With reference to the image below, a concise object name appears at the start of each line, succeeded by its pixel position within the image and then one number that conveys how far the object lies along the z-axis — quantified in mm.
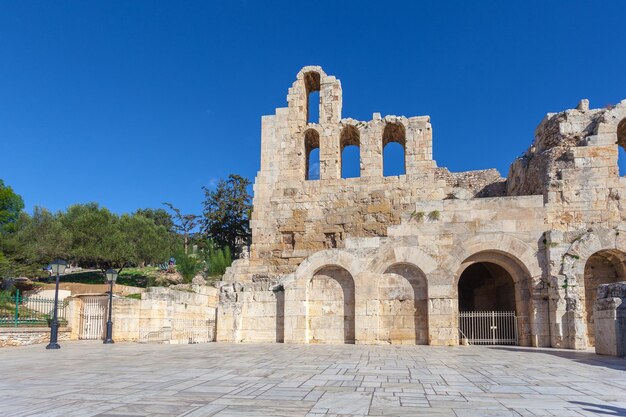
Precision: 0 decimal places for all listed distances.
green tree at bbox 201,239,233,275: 27203
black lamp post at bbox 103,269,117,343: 16516
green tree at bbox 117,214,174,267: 40469
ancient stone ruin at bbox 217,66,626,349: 15445
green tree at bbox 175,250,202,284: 32812
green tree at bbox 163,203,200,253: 57906
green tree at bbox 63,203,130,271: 37875
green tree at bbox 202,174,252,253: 41875
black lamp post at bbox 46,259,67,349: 14006
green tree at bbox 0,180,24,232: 36562
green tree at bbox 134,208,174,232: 70250
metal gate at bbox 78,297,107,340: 18688
